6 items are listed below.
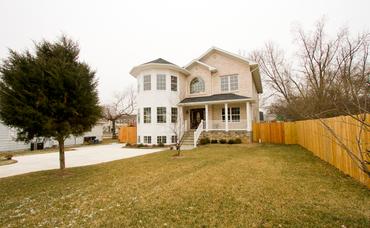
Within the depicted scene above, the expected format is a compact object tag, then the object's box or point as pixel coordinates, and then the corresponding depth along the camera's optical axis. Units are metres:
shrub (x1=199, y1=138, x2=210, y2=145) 16.27
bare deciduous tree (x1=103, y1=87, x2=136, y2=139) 40.00
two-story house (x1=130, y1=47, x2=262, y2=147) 17.25
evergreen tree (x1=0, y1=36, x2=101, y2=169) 6.89
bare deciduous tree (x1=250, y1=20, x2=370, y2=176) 17.73
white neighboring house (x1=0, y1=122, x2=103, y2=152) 18.17
